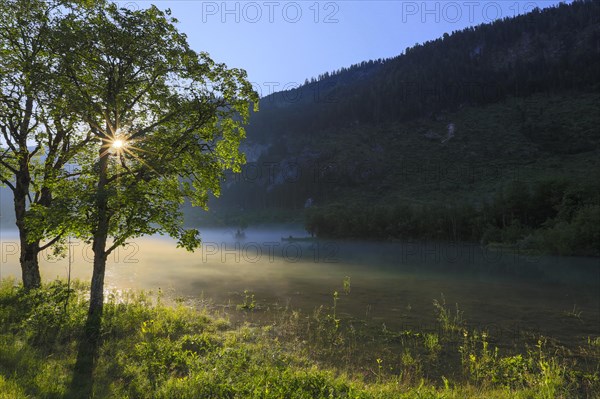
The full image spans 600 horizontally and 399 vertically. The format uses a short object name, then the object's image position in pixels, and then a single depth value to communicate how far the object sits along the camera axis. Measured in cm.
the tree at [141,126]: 1337
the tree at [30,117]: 1354
